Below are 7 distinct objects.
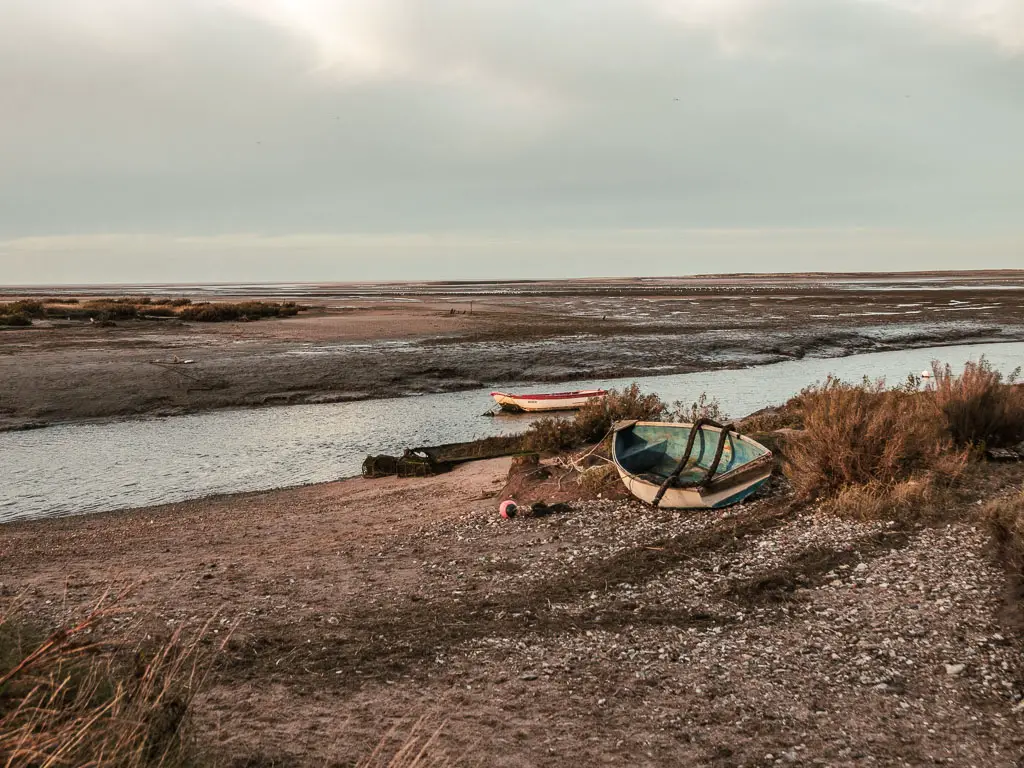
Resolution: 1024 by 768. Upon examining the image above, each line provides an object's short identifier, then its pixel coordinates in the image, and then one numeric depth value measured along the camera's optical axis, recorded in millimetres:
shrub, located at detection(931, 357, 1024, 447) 13258
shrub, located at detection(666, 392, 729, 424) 15820
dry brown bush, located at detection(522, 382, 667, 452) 15344
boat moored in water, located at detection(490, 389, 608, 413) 23500
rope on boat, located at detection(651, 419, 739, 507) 11234
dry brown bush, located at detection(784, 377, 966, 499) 10984
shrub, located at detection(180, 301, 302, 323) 54844
